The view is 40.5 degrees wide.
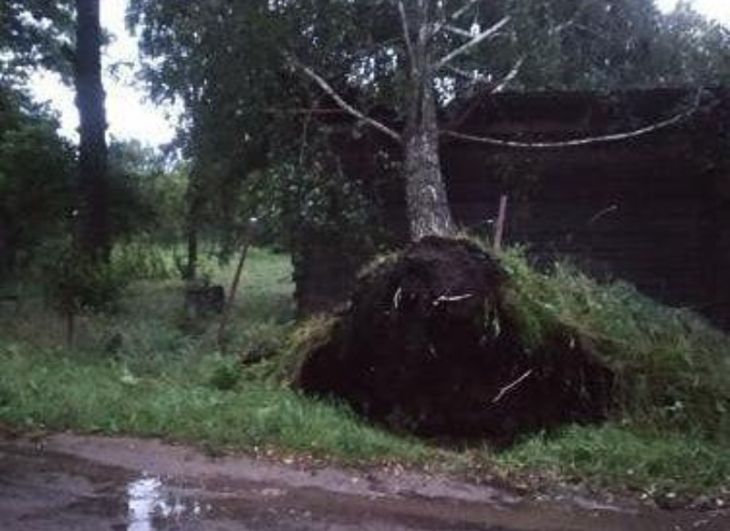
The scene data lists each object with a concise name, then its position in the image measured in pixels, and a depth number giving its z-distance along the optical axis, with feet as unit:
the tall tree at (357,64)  48.06
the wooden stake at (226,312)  45.31
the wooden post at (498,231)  35.63
